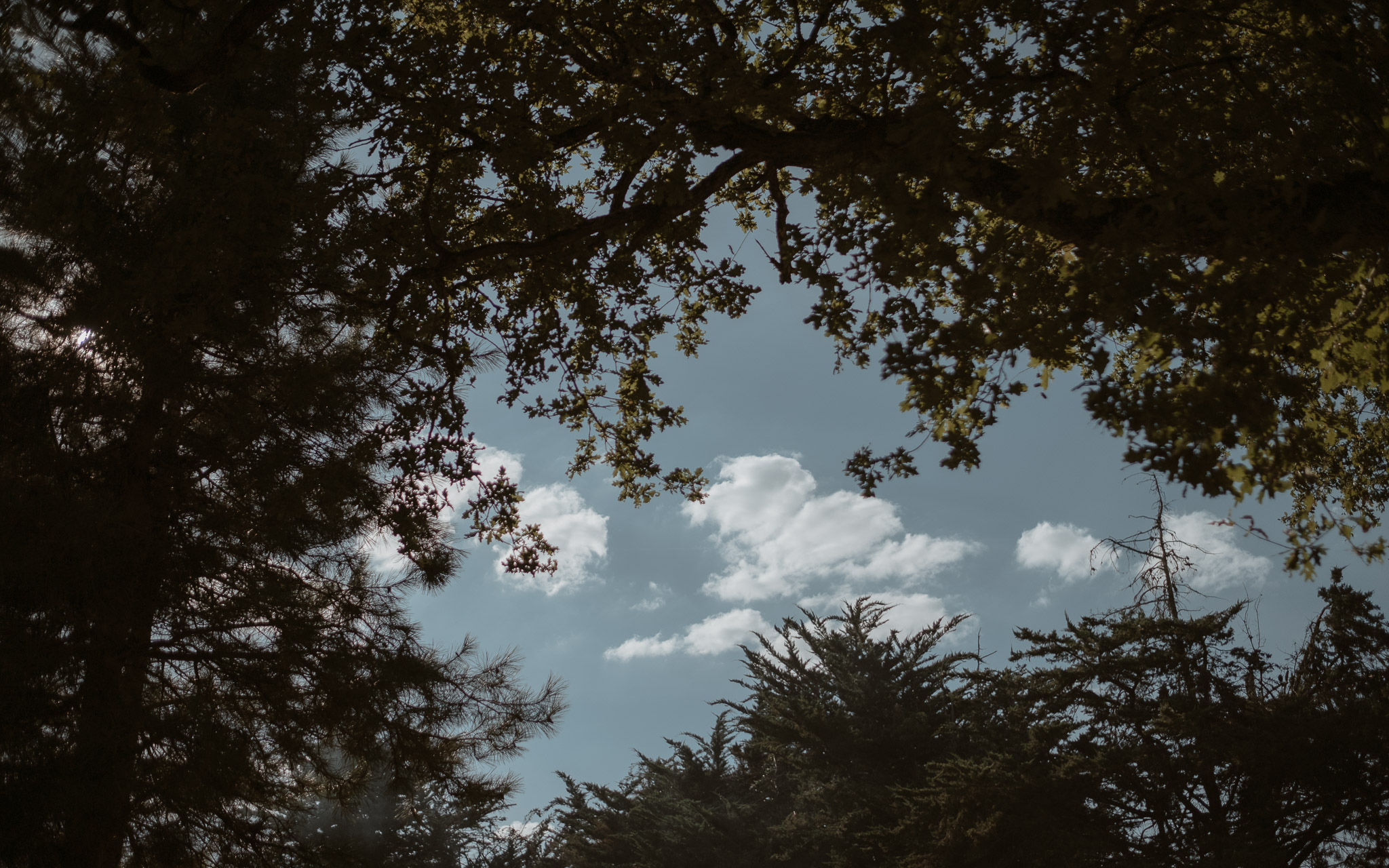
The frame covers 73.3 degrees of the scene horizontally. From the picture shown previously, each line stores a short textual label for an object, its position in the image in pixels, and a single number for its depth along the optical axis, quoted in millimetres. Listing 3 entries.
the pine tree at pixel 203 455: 7387
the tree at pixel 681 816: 21953
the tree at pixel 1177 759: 14383
